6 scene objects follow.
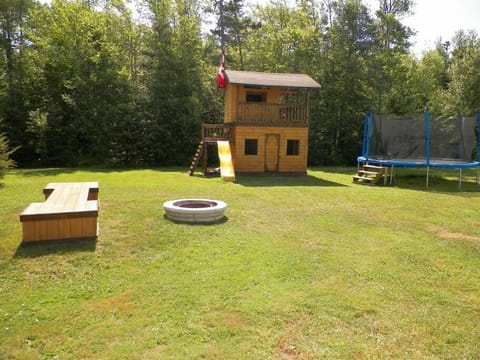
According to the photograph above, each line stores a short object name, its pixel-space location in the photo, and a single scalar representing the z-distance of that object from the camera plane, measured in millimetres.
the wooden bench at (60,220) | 5871
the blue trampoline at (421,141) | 15047
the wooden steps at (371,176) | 15211
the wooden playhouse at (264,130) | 17281
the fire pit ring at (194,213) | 7621
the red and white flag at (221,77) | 19062
